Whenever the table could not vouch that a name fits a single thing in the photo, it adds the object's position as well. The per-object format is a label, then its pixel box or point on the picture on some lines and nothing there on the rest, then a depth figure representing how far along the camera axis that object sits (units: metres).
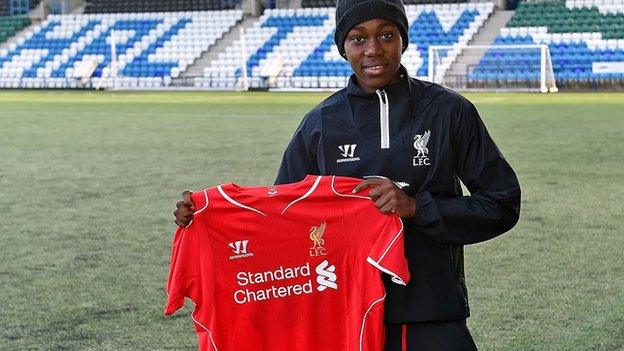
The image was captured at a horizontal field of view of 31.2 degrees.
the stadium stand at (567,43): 27.61
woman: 2.40
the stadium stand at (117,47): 34.72
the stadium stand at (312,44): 31.11
